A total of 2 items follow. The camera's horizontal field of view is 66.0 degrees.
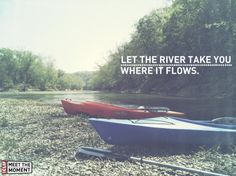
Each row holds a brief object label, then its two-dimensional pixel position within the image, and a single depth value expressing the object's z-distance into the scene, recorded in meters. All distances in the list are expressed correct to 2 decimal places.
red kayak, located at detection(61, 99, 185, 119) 4.04
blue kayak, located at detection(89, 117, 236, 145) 2.76
